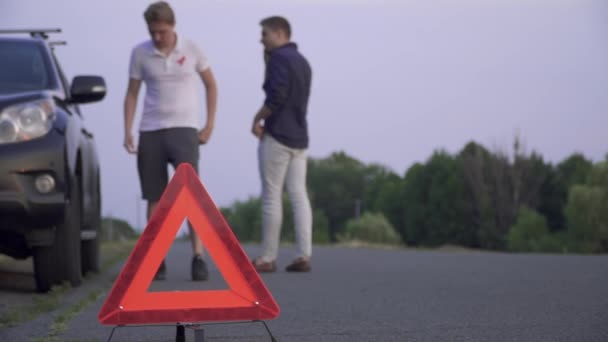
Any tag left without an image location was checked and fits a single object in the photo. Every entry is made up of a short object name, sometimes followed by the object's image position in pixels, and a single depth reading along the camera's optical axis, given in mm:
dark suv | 11904
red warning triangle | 6864
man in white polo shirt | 14525
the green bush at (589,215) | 70815
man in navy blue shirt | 17048
